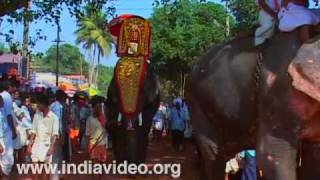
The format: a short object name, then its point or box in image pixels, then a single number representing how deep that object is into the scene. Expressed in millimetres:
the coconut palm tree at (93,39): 54869
